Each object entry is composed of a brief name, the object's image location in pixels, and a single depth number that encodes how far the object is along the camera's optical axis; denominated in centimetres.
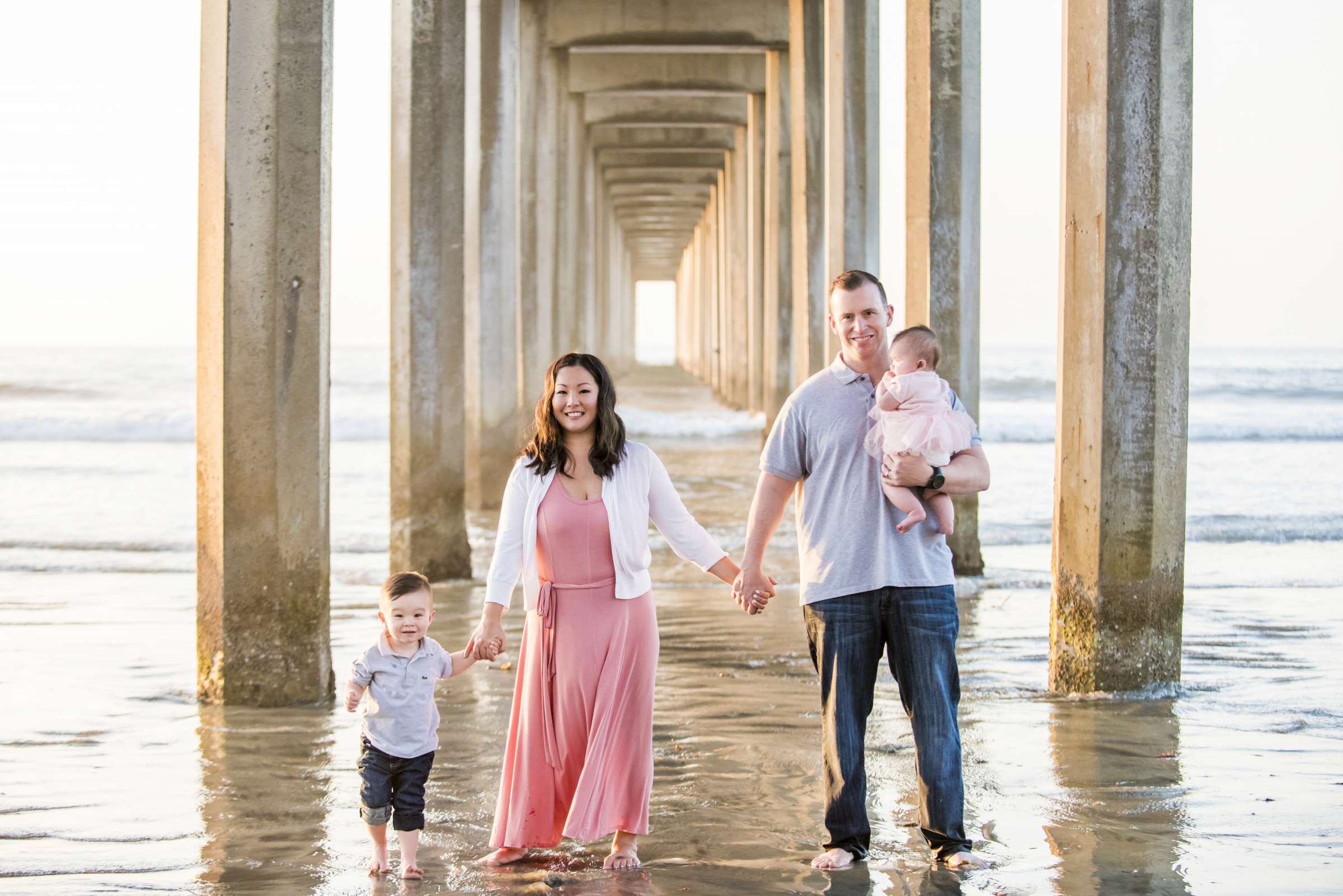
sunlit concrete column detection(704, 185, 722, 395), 3559
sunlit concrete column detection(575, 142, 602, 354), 2492
